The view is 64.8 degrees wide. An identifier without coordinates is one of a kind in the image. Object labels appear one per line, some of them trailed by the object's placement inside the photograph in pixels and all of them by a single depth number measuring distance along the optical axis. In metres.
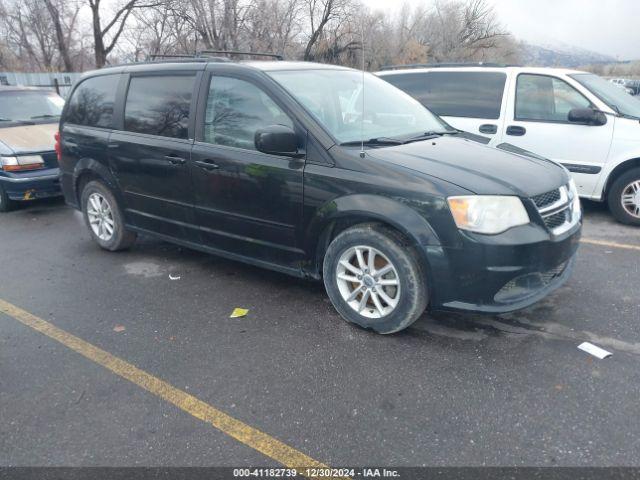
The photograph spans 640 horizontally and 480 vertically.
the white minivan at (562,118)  5.73
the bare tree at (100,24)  28.31
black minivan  3.07
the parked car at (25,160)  6.82
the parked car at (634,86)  18.99
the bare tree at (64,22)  29.45
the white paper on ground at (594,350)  3.12
